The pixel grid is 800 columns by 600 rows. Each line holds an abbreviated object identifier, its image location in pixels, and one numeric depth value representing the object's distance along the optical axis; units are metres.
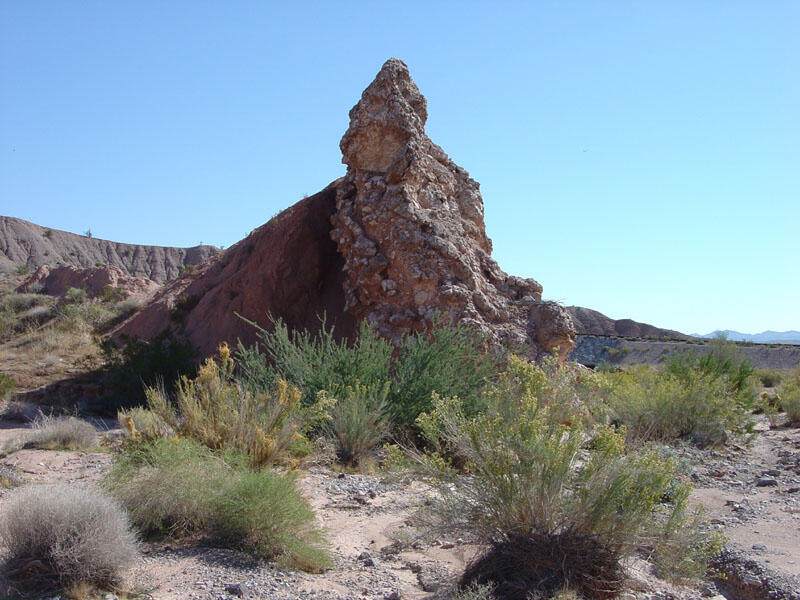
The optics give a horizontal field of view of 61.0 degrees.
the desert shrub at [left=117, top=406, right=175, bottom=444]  5.82
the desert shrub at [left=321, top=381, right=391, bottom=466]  8.07
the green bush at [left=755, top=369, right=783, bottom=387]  28.24
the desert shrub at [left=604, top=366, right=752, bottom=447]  11.44
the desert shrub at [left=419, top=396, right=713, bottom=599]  4.19
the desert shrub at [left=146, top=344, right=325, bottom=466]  6.32
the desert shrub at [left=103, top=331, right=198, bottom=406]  12.41
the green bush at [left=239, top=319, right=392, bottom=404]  8.99
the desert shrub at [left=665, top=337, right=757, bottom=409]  14.23
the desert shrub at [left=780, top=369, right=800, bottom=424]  15.48
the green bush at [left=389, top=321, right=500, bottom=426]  8.84
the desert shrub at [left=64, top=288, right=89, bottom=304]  22.19
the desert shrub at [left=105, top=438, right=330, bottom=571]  4.62
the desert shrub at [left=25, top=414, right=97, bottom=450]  8.82
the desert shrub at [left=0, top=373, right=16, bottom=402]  12.19
